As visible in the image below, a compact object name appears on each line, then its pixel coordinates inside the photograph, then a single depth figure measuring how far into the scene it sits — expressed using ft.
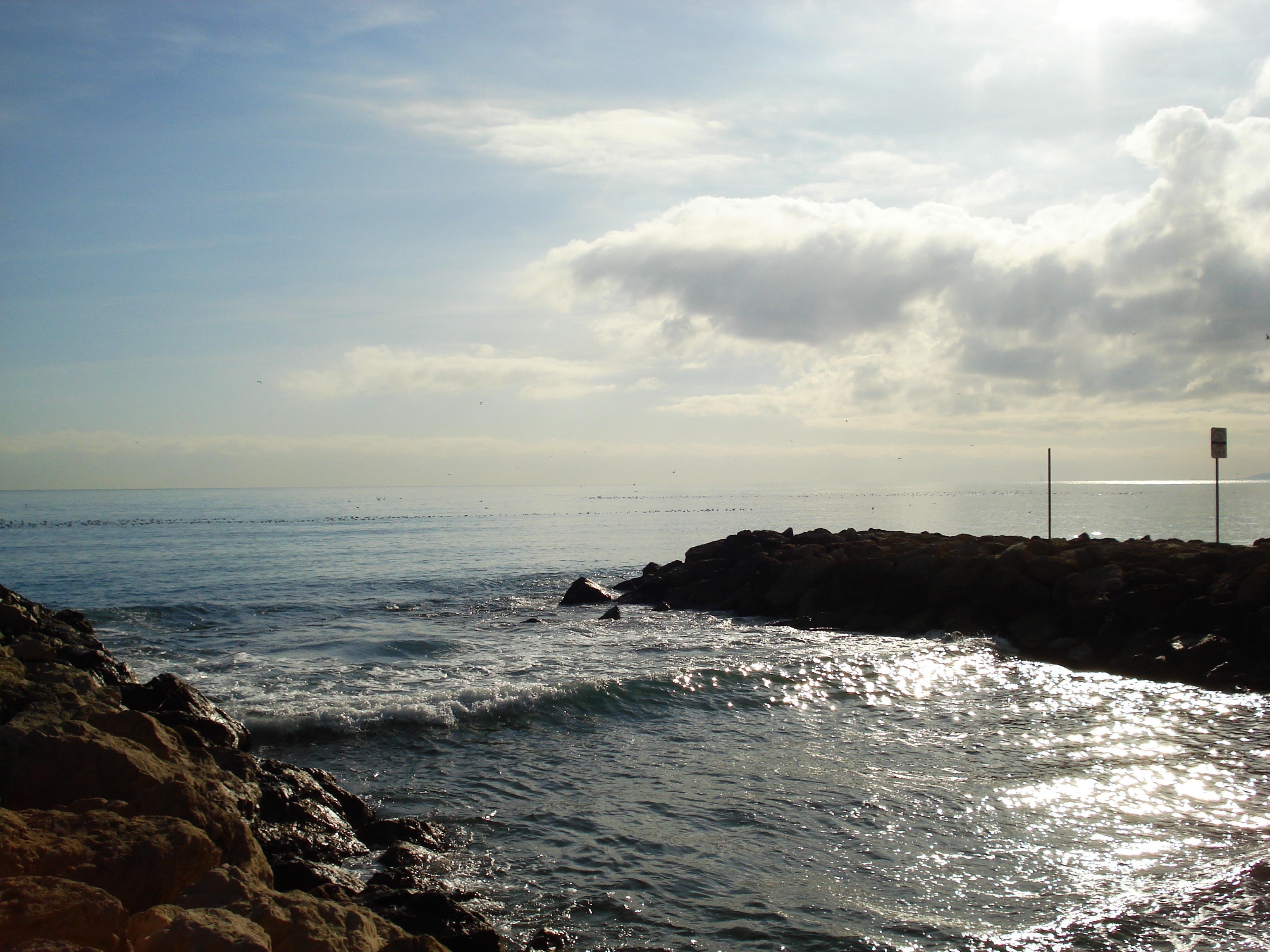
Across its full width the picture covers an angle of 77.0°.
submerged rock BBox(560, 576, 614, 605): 81.15
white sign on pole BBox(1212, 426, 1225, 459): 74.33
